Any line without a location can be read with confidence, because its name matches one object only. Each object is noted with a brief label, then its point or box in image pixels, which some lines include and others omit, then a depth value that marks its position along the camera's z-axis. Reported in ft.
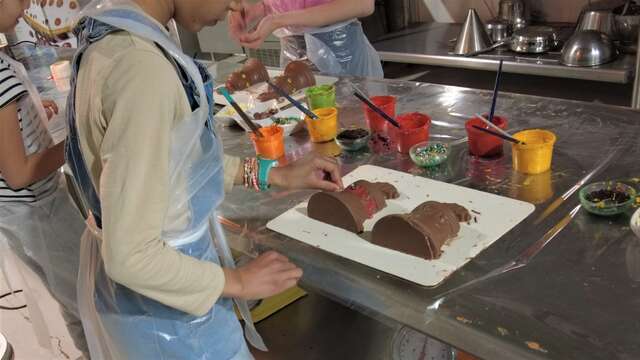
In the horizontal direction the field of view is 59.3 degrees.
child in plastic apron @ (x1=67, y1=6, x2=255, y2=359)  2.92
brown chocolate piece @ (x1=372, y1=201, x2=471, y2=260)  3.34
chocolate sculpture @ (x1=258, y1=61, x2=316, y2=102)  6.78
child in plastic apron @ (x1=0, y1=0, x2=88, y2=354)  4.31
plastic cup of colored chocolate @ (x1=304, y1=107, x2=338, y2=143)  5.24
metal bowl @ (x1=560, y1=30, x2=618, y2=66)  7.79
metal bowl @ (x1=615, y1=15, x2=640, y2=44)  8.22
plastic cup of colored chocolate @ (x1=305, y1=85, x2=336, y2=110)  5.87
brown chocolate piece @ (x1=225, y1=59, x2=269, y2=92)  7.25
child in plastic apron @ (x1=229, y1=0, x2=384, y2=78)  6.89
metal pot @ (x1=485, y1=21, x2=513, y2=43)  9.45
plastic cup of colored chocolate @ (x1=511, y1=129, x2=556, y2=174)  4.06
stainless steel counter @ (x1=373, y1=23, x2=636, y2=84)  7.77
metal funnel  9.13
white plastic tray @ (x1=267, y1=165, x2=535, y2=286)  3.30
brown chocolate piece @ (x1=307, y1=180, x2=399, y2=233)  3.75
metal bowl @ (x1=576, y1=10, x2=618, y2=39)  8.35
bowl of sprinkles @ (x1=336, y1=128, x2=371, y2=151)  4.98
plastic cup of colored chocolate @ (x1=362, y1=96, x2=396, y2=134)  5.23
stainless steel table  2.69
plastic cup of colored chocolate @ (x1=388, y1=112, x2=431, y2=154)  4.75
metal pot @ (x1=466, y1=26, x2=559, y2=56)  8.66
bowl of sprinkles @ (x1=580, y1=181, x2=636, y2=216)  3.45
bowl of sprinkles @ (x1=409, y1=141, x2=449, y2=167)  4.48
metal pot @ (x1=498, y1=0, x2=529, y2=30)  9.65
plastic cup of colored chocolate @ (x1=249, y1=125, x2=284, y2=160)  5.11
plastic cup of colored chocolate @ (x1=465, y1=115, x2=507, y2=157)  4.42
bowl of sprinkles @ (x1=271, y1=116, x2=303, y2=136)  5.66
